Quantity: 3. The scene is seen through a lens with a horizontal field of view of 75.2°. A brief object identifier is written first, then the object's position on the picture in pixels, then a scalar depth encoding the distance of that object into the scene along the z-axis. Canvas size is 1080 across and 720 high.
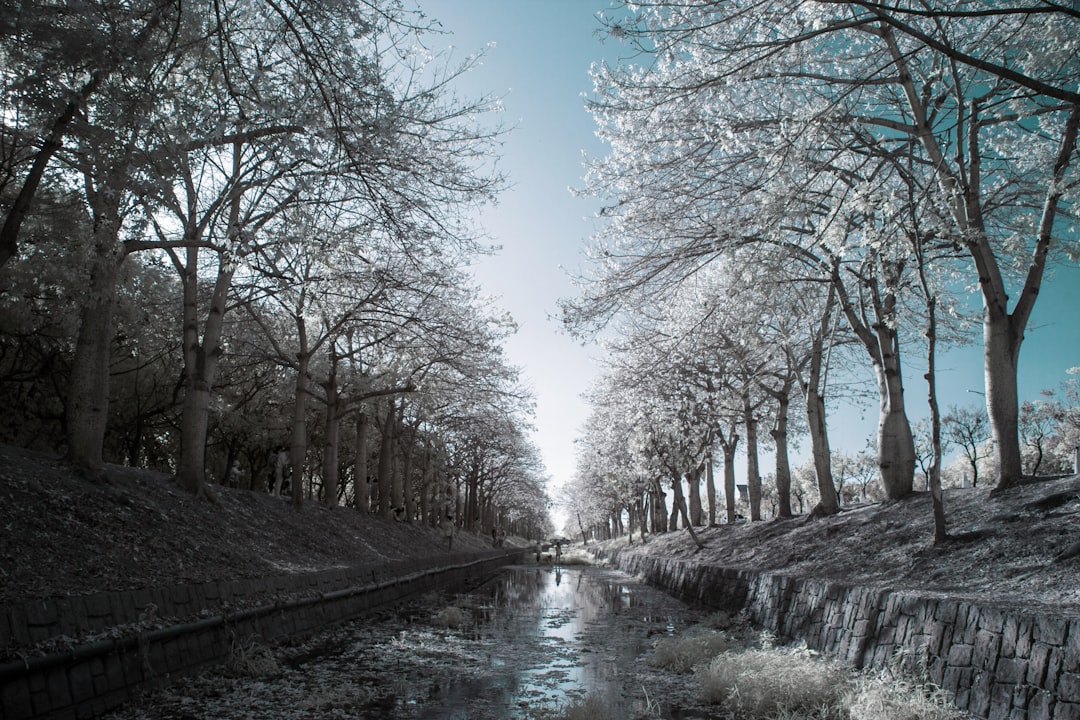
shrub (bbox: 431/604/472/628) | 12.65
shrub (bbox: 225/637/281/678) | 7.57
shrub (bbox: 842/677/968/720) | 5.13
